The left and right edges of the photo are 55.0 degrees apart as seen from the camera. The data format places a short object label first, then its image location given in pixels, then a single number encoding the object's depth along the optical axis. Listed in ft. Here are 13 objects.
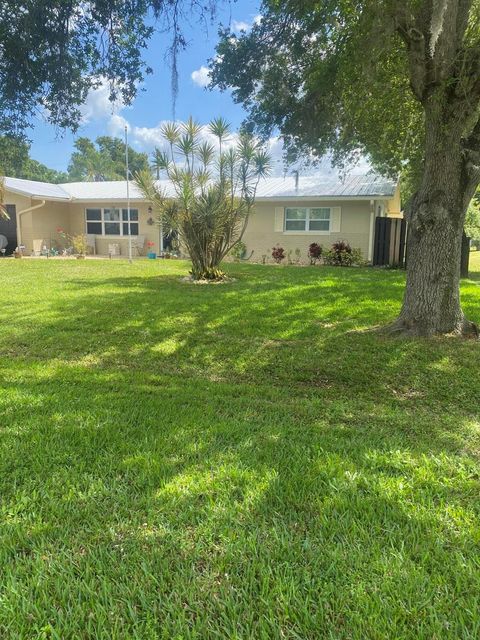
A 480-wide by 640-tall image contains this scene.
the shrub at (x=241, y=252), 56.80
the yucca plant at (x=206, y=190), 34.86
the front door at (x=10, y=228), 65.46
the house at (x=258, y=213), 54.39
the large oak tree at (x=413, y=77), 15.98
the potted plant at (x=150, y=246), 67.77
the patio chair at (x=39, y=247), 64.46
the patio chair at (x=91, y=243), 70.03
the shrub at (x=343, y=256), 49.89
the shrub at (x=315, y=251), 52.06
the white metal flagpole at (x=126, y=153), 53.27
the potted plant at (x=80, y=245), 62.28
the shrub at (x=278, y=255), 55.16
